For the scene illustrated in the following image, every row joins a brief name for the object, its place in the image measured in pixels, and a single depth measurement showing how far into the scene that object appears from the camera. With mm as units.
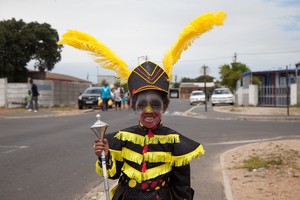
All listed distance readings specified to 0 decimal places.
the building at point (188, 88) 99281
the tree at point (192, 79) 127131
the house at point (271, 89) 24981
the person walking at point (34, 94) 21928
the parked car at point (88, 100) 25453
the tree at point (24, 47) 44781
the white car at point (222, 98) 31302
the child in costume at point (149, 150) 2770
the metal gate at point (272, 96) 25333
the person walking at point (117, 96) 22664
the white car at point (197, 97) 37938
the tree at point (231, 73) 49766
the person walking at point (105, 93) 20488
